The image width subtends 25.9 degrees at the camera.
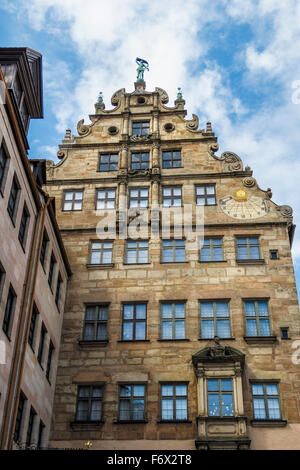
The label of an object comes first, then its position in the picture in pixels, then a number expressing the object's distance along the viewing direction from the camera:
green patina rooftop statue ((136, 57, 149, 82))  38.64
